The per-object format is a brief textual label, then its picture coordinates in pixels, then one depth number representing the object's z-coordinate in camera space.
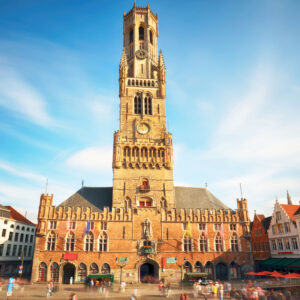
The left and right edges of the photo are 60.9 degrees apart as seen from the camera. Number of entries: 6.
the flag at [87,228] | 42.84
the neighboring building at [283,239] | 39.66
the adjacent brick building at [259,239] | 47.28
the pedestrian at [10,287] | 26.38
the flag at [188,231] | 44.22
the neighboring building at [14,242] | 50.12
